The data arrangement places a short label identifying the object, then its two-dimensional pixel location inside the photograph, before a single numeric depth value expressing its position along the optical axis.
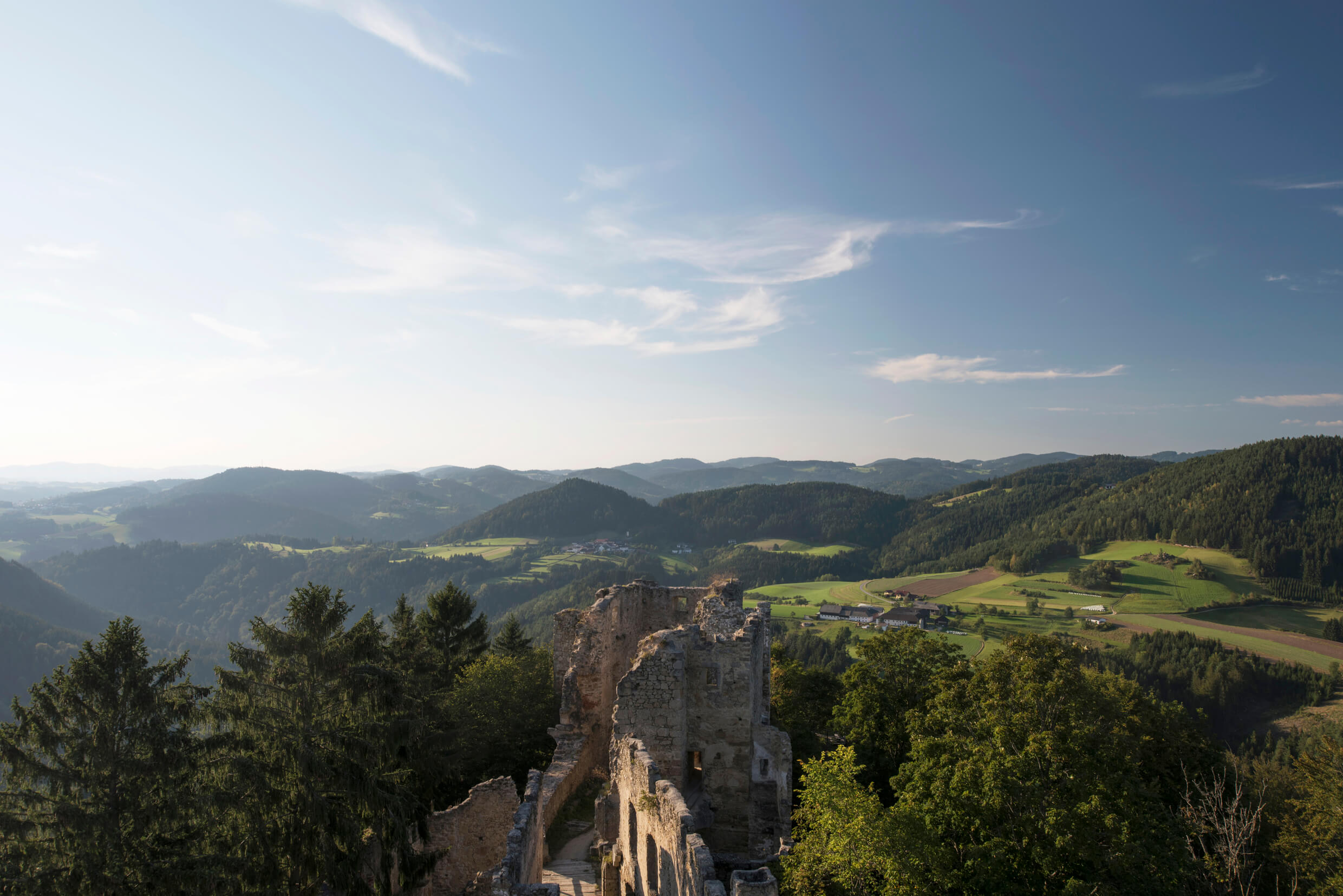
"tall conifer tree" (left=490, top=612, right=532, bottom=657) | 41.59
